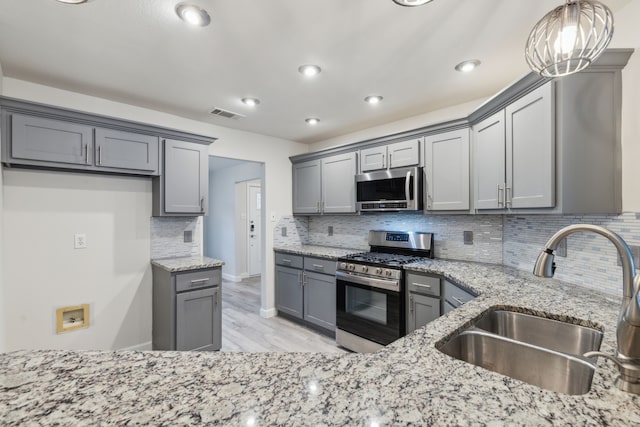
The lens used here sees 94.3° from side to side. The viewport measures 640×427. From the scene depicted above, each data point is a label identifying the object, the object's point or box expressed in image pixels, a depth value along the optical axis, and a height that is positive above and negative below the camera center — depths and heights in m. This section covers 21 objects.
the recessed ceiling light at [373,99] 2.72 +1.05
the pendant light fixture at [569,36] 0.96 +0.61
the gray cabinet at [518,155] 1.76 +0.38
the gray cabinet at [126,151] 2.53 +0.54
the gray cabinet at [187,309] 2.64 -0.92
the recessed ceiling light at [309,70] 2.17 +1.05
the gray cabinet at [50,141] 2.18 +0.55
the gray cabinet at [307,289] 3.32 -0.94
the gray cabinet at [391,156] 2.99 +0.59
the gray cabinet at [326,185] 3.57 +0.33
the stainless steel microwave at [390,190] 2.92 +0.22
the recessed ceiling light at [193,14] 1.55 +1.06
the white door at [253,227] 6.13 -0.34
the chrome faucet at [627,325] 0.74 -0.30
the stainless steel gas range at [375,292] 2.67 -0.79
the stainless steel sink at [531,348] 1.00 -0.55
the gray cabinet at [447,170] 2.62 +0.38
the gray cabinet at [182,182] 2.88 +0.30
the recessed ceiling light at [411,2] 1.46 +1.04
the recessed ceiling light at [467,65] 2.11 +1.06
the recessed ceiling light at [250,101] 2.77 +1.04
